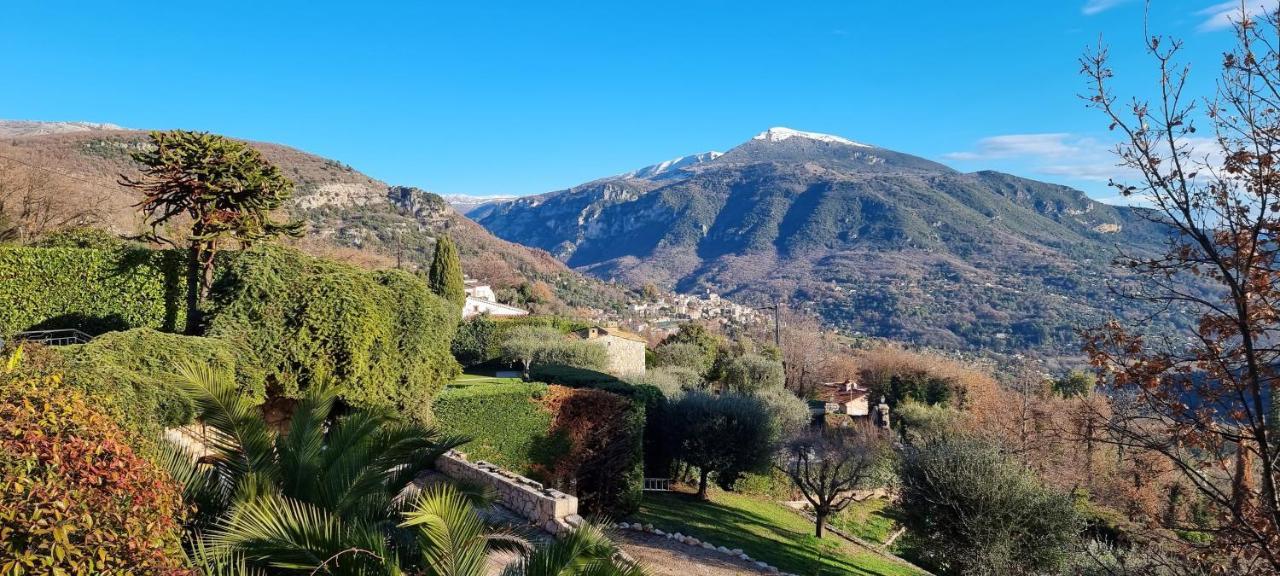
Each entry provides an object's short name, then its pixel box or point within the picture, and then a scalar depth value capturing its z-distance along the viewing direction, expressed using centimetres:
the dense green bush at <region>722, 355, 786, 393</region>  3040
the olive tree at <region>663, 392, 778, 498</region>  1653
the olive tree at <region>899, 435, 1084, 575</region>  1090
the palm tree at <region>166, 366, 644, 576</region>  395
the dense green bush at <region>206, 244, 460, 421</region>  1005
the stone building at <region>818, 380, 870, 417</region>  3510
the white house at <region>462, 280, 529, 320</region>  4138
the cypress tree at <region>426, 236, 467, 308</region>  2903
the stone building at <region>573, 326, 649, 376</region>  2667
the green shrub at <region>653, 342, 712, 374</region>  3169
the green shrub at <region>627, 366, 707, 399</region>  2157
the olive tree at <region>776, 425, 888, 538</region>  1499
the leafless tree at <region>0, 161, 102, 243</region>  2058
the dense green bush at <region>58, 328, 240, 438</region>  666
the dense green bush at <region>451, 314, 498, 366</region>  2670
